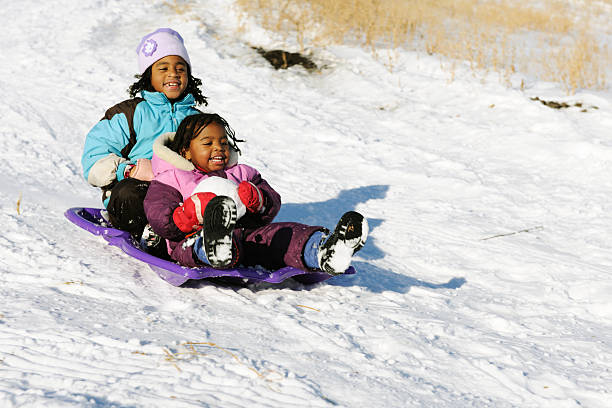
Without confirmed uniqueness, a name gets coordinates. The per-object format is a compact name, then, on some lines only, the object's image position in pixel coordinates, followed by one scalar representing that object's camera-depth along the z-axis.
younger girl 5.34
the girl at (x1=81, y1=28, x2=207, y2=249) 7.02
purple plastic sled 5.74
